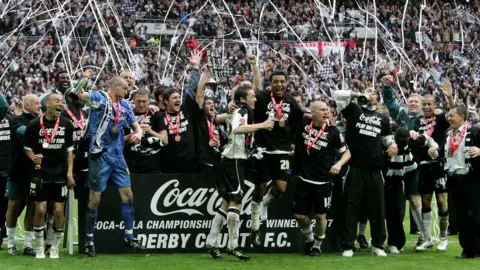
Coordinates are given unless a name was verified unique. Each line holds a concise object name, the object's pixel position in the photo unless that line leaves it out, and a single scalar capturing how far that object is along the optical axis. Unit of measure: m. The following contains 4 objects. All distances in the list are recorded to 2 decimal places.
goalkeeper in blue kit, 13.05
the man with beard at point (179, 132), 14.21
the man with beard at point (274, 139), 13.57
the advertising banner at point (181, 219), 13.74
